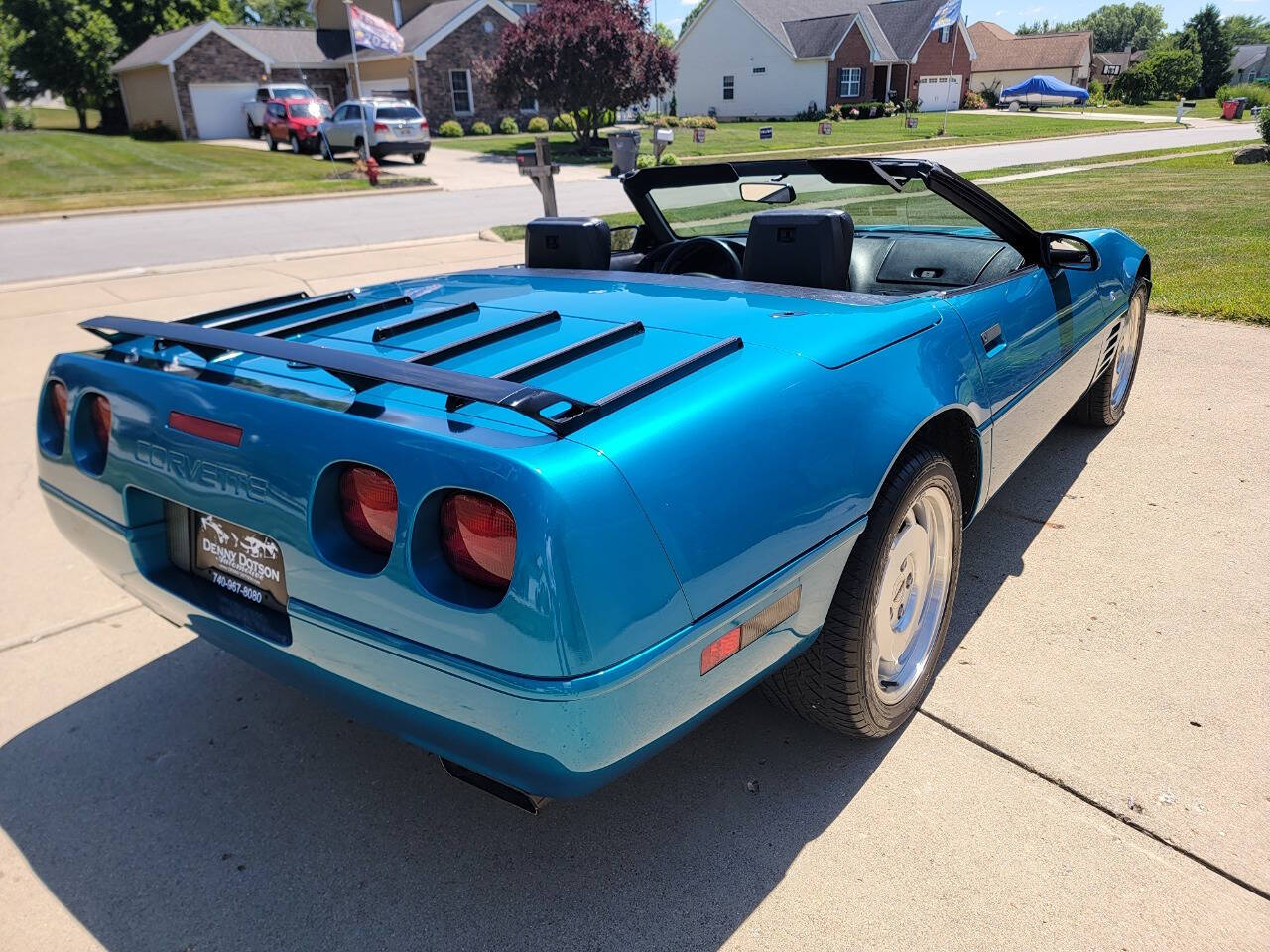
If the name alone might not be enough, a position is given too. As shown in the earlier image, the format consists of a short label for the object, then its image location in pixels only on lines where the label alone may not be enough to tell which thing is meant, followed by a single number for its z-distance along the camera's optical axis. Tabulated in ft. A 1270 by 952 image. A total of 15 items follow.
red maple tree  87.56
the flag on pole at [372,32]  62.28
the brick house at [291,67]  114.52
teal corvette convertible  5.10
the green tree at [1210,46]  242.37
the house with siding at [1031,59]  213.05
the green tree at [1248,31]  404.36
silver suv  80.84
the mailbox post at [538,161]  27.99
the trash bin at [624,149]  29.68
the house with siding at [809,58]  146.61
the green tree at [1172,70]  194.59
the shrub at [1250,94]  147.02
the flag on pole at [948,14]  98.73
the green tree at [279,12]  244.83
